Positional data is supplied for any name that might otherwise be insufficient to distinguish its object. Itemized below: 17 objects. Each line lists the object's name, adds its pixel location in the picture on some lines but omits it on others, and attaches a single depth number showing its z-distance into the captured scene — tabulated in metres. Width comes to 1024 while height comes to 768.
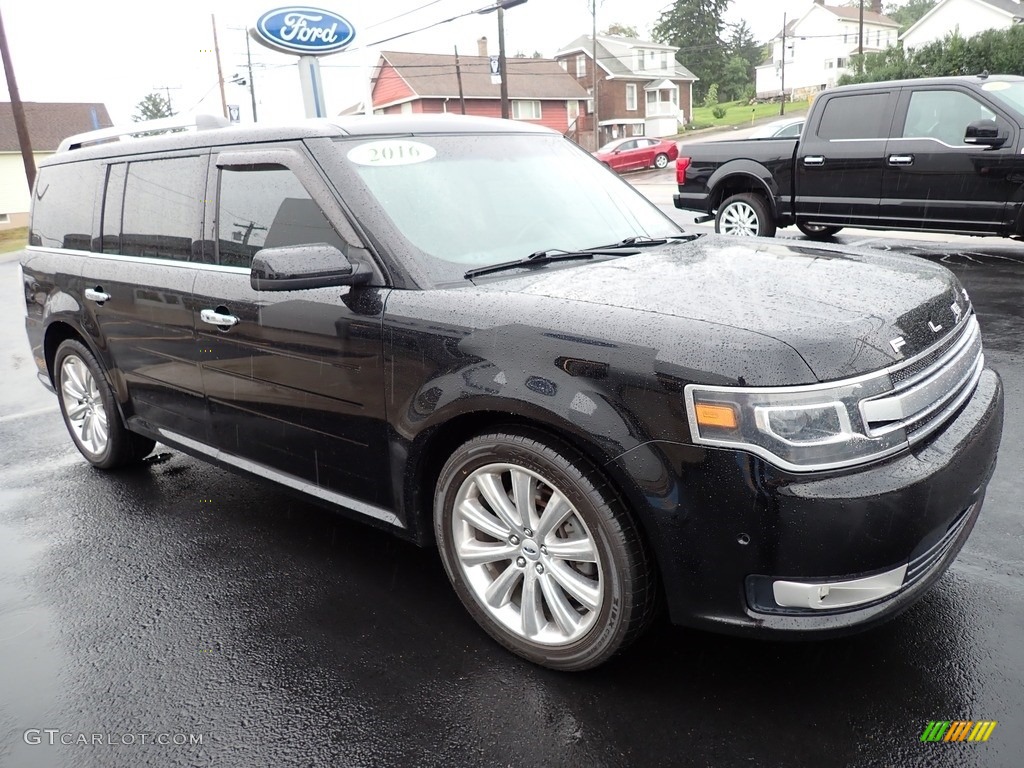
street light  32.82
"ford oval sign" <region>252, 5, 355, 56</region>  16.20
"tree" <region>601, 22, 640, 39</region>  93.53
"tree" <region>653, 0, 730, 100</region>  76.38
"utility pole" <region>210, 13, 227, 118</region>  51.06
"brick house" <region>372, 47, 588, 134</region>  50.12
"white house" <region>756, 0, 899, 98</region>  72.62
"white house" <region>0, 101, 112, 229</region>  48.34
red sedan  35.84
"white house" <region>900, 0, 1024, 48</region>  56.50
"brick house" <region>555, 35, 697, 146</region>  57.19
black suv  2.20
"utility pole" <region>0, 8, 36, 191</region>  25.11
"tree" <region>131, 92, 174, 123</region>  93.00
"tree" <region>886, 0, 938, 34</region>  107.81
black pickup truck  8.44
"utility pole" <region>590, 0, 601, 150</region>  48.41
